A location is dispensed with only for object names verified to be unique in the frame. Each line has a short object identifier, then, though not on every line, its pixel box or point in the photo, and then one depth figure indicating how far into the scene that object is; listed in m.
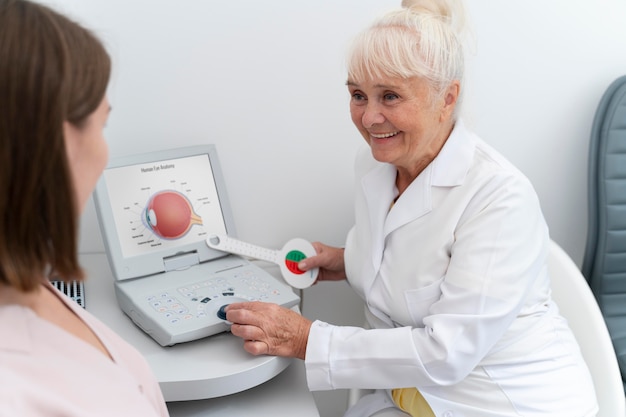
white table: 1.14
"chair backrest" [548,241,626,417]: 1.42
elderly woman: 1.21
